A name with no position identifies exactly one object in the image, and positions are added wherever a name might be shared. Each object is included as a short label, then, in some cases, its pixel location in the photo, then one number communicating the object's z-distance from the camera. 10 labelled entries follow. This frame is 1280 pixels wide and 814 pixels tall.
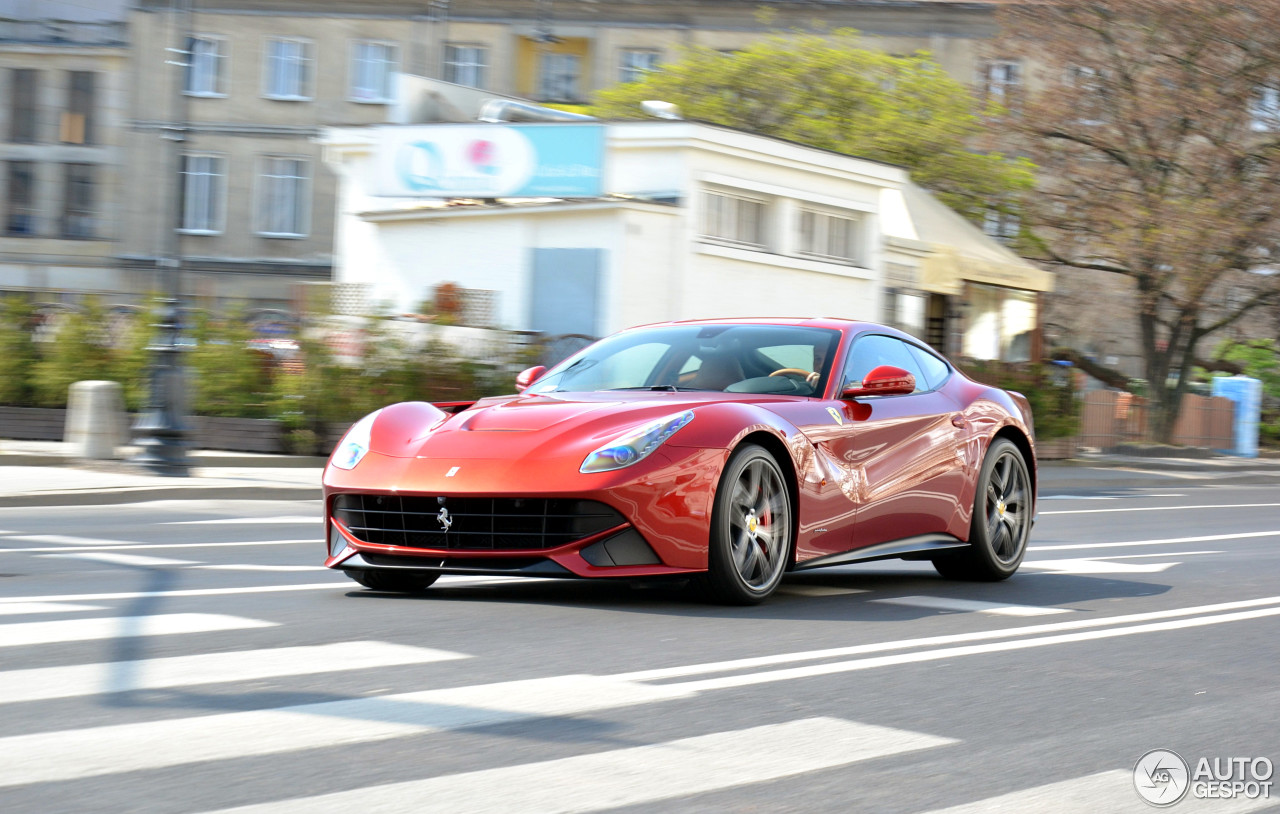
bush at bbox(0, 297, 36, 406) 20.38
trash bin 36.44
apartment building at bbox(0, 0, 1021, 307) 51.19
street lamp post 16.47
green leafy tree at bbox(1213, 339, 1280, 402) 45.50
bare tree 33.53
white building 25.02
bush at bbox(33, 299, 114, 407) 20.31
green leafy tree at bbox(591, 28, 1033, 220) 35.75
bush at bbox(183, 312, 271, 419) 19.66
